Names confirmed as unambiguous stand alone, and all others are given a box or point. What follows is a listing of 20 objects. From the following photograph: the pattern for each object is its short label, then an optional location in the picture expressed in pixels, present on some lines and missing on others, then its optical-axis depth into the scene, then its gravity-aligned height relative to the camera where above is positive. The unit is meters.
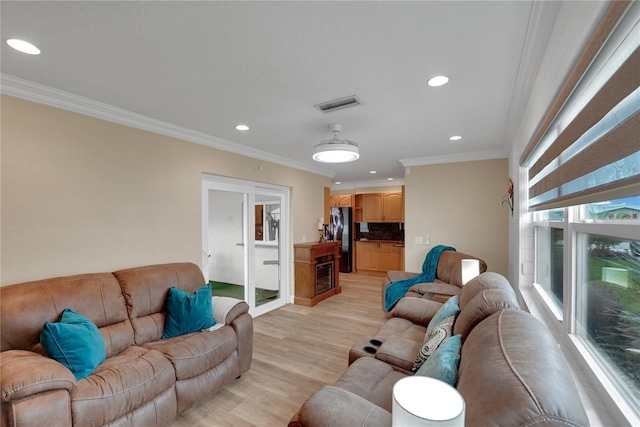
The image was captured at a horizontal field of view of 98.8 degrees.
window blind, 0.72 +0.33
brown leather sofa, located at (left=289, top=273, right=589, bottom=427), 0.76 -0.55
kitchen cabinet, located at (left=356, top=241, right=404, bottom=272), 7.16 -1.11
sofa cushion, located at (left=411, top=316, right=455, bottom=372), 1.70 -0.81
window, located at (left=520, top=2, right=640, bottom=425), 0.77 +0.05
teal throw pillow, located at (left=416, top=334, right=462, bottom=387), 1.23 -0.71
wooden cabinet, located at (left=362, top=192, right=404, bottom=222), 7.22 +0.20
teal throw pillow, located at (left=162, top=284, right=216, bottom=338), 2.49 -0.91
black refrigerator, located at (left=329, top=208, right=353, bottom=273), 7.73 -0.53
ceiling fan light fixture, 2.74 +0.65
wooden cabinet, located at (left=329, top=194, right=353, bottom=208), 7.95 +0.40
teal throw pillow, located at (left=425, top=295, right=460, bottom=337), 2.03 -0.73
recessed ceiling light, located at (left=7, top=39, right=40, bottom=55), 1.58 +1.00
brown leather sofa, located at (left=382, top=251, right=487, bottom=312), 3.29 -0.90
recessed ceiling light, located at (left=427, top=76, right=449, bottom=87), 1.97 +0.98
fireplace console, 4.88 -1.05
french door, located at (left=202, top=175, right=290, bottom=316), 3.74 -0.41
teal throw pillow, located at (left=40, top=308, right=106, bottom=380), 1.73 -0.84
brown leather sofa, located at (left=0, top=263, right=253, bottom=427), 1.43 -0.99
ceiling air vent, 2.32 +0.97
